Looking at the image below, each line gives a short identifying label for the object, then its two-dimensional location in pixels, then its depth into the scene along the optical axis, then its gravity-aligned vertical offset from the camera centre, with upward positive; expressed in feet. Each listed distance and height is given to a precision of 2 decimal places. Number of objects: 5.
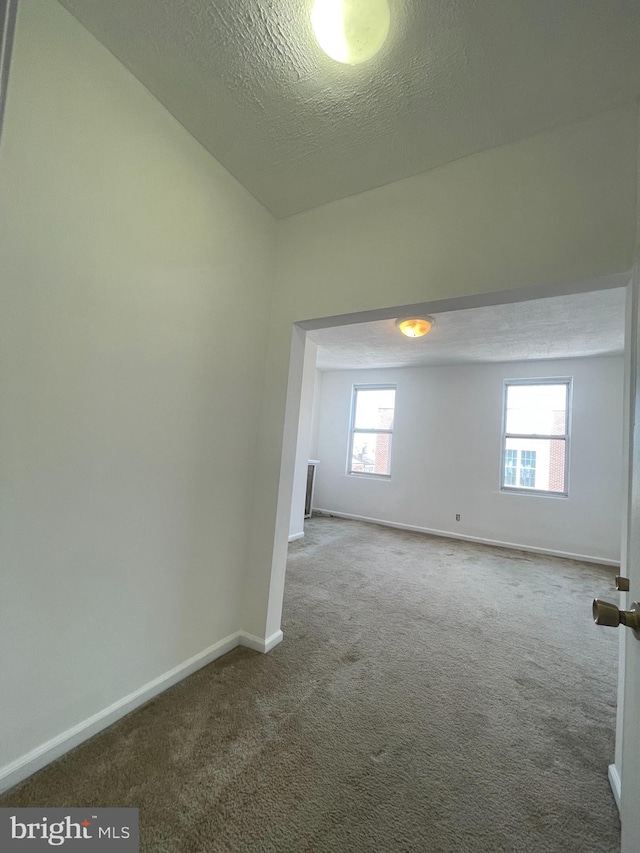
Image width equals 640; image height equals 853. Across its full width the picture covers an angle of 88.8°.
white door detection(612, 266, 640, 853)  2.00 -1.78
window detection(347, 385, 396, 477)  19.40 +1.22
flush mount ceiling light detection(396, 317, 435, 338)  11.01 +4.34
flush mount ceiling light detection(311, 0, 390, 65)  3.38 +4.48
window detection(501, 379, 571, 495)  15.06 +1.33
